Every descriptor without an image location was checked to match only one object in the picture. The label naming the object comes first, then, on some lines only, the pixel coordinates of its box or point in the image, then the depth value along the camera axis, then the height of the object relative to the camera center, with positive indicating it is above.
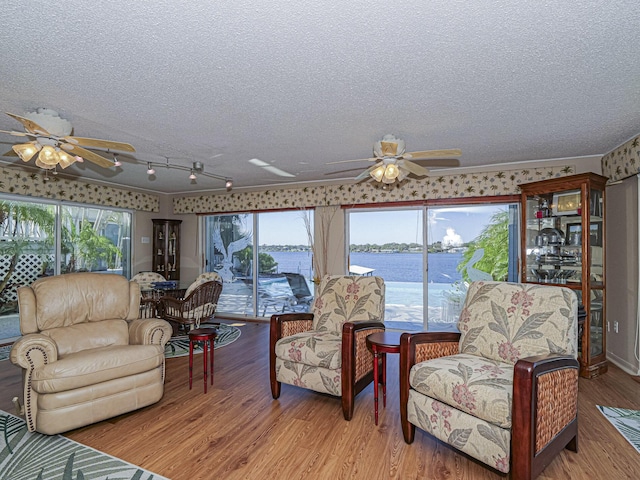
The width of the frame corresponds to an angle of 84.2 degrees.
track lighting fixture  4.52 +1.03
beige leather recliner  2.41 -0.82
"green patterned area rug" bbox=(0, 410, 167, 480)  2.01 -1.31
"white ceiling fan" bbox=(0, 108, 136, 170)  2.69 +0.78
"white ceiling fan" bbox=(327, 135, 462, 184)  2.92 +0.76
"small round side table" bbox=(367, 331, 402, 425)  2.51 -0.71
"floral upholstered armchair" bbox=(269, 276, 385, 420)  2.72 -0.81
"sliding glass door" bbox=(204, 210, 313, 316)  6.14 -0.27
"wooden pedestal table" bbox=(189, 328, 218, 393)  3.24 -0.85
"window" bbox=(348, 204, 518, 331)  4.91 -0.12
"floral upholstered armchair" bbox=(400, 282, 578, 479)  1.85 -0.78
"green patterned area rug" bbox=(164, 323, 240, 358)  4.40 -1.33
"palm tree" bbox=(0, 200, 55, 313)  4.90 +0.14
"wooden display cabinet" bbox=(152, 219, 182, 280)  6.72 -0.10
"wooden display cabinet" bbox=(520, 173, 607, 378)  3.69 +0.02
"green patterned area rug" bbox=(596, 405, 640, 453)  2.42 -1.31
